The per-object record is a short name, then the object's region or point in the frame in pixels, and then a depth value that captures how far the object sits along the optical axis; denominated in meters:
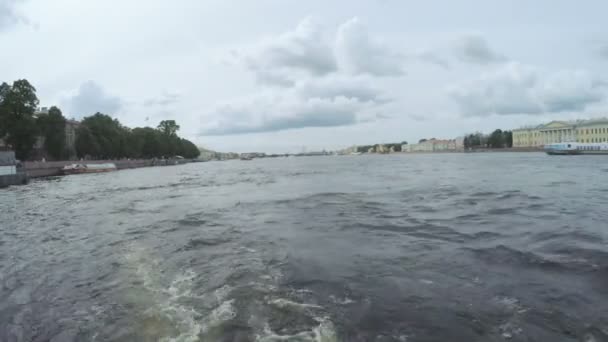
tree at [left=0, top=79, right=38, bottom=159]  53.12
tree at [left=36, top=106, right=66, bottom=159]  62.34
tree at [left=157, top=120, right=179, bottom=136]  140.62
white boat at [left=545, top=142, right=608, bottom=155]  89.31
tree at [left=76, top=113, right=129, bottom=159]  80.06
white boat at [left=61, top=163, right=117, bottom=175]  64.56
